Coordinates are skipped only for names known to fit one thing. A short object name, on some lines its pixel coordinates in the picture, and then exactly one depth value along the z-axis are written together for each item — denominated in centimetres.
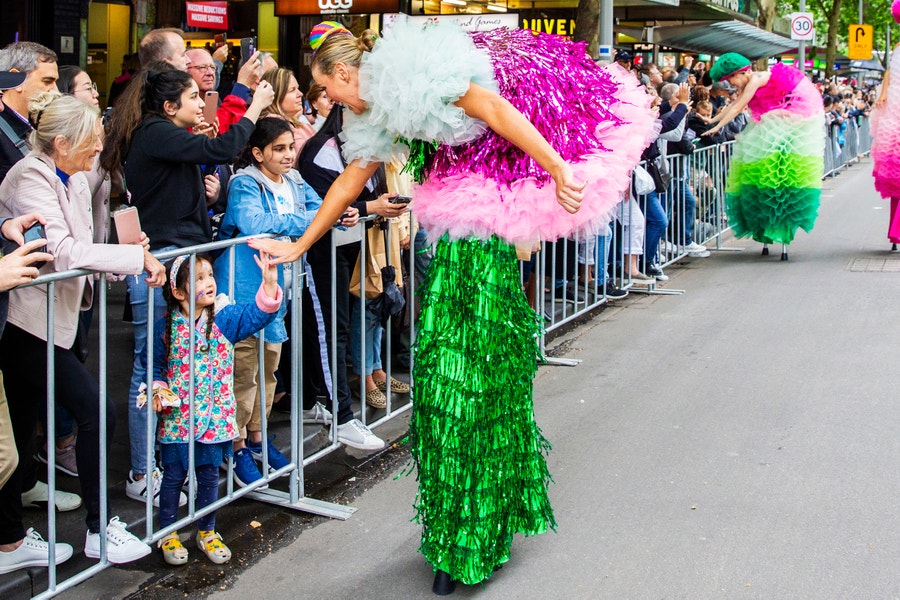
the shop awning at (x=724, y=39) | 2319
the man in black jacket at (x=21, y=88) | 475
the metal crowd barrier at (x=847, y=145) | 2277
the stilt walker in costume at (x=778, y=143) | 1055
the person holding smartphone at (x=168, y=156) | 485
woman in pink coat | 402
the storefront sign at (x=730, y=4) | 2170
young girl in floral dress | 430
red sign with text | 1288
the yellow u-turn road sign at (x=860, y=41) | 3934
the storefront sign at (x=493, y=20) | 1266
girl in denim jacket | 489
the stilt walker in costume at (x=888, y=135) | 1036
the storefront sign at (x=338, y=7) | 1246
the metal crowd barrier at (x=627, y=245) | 866
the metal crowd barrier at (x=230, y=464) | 374
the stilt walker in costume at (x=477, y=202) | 369
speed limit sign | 2350
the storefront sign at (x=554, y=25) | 1499
